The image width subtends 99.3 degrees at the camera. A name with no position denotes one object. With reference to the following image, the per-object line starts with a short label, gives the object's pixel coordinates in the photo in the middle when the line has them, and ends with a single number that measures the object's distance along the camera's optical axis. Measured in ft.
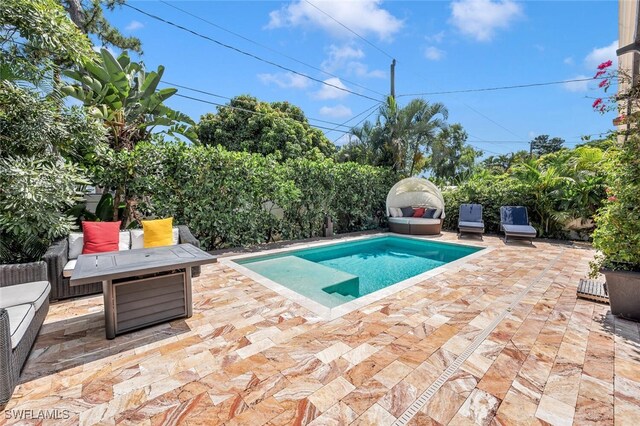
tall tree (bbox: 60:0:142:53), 33.65
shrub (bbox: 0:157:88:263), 12.31
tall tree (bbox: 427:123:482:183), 46.85
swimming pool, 17.19
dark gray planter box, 11.59
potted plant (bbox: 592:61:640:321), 11.30
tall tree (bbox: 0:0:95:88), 11.80
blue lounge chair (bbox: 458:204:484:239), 31.96
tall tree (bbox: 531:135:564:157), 177.68
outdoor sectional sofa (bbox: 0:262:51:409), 6.86
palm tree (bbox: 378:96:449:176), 42.75
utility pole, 49.98
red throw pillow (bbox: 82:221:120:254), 15.17
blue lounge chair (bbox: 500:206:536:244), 29.00
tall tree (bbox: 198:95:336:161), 60.80
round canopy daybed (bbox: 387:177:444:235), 35.40
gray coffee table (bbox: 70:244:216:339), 9.69
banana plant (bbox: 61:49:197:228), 21.02
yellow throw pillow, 17.16
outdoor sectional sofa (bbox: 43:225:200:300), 12.98
